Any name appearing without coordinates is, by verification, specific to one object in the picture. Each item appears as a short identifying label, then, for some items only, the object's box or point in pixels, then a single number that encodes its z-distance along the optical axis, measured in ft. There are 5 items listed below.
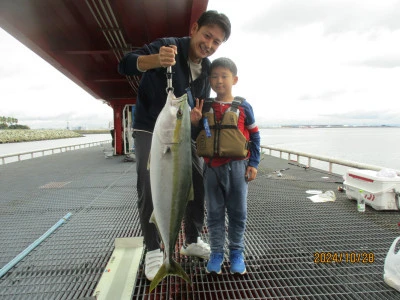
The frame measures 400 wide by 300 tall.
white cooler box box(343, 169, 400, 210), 14.87
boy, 8.92
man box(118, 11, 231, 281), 8.63
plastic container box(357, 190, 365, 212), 15.29
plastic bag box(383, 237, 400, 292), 8.00
